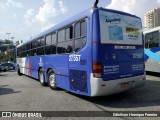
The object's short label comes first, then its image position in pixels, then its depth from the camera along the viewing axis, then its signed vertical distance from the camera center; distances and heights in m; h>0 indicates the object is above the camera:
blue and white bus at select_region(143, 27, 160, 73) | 7.94 +0.59
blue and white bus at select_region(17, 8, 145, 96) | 4.07 +0.22
